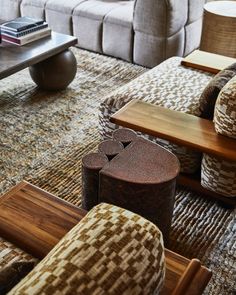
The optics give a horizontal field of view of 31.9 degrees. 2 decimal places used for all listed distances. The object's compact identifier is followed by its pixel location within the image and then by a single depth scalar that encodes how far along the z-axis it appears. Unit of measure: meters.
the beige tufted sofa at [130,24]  3.06
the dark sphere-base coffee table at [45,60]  2.37
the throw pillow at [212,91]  1.74
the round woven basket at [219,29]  2.95
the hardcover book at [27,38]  2.58
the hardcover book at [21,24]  2.58
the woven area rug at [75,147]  1.73
